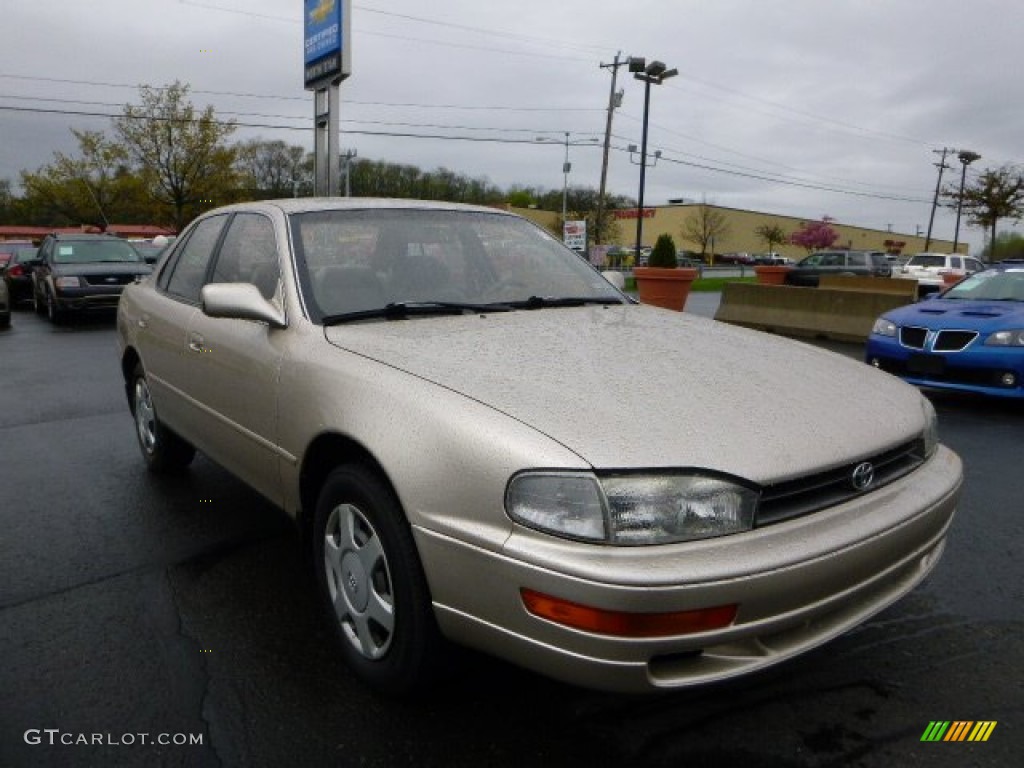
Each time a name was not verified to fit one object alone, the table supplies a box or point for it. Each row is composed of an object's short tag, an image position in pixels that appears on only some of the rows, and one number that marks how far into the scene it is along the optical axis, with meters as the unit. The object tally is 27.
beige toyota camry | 1.87
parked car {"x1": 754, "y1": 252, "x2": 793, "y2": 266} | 65.78
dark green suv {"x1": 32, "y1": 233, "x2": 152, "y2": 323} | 13.52
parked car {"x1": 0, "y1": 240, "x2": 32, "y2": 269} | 25.71
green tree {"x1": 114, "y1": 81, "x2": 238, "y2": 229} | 35.66
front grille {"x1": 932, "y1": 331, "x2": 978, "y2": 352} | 6.93
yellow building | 92.09
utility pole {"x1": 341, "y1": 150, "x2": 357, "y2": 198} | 42.09
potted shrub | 14.44
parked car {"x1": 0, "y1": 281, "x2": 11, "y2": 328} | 13.16
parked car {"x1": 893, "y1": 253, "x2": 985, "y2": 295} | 28.32
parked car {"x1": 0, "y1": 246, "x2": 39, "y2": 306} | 17.30
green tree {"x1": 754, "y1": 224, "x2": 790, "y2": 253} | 81.69
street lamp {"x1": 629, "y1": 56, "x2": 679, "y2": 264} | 25.69
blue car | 6.71
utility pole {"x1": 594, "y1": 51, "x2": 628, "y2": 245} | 36.38
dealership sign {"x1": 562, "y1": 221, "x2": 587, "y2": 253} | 20.27
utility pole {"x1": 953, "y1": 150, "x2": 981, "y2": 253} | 46.22
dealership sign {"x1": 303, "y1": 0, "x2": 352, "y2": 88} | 15.26
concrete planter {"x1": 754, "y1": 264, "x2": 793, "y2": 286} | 20.12
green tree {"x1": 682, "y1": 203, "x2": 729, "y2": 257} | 83.75
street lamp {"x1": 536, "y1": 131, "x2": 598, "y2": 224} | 53.23
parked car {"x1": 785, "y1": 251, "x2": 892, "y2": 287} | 27.89
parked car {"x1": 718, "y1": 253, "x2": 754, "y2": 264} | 81.47
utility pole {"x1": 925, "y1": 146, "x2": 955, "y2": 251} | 57.42
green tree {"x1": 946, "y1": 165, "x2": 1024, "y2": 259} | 40.16
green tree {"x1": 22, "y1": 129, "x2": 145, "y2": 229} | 39.06
